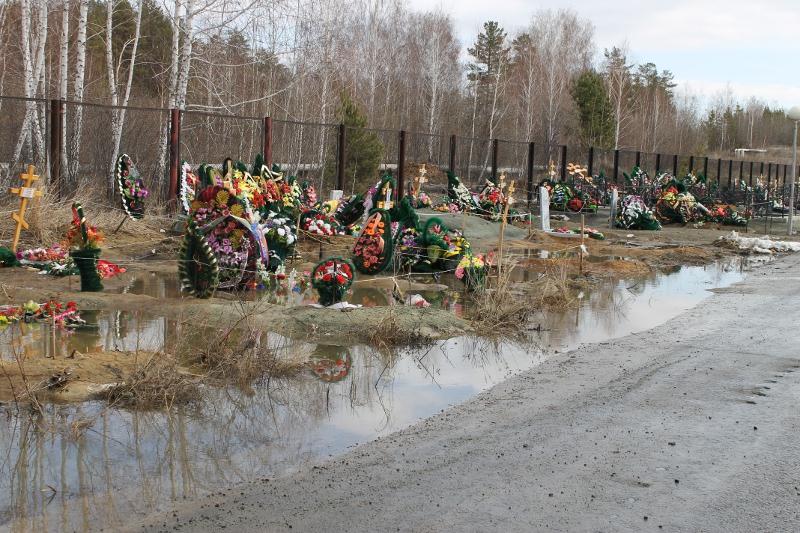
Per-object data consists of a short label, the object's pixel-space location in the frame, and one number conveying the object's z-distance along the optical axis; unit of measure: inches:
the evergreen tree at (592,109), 2235.5
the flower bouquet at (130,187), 663.8
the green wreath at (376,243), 501.0
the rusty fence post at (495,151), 1095.6
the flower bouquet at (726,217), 1112.2
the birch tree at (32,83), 757.3
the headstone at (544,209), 894.4
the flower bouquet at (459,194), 884.0
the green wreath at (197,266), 390.6
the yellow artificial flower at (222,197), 420.2
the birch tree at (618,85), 2536.9
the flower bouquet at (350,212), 692.7
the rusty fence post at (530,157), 1183.6
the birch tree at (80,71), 761.6
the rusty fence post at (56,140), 631.2
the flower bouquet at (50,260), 448.8
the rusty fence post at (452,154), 1006.4
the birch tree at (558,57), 2328.9
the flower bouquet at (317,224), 649.0
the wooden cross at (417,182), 870.2
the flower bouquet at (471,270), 460.1
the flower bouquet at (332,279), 385.1
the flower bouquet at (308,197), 685.3
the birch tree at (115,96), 792.9
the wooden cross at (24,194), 471.5
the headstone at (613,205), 996.4
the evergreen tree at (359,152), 1148.5
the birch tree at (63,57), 810.2
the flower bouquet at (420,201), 885.2
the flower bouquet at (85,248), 389.7
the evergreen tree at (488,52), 2345.0
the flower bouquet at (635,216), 984.9
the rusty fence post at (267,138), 760.3
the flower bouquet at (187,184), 657.0
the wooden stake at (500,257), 408.9
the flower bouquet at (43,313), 332.5
